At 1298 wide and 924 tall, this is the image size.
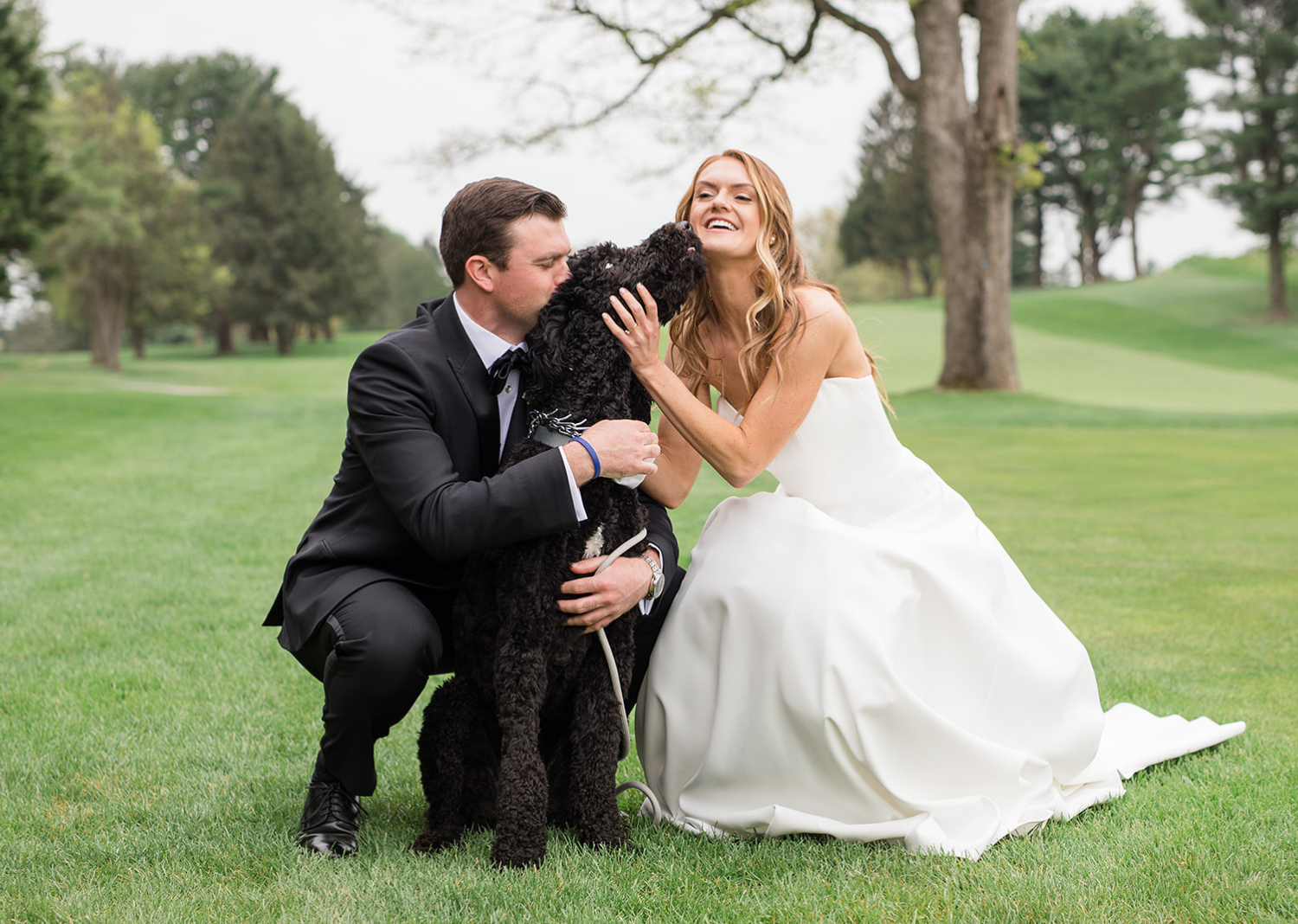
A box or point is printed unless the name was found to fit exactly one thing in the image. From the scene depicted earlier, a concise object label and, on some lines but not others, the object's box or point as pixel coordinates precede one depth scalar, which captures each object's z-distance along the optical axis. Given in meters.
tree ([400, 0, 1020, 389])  17.83
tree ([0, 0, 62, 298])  18.70
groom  2.60
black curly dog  2.62
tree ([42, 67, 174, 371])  37.06
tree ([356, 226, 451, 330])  69.12
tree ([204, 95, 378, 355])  48.16
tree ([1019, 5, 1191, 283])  50.19
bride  2.84
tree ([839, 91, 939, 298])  58.75
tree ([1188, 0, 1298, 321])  38.94
